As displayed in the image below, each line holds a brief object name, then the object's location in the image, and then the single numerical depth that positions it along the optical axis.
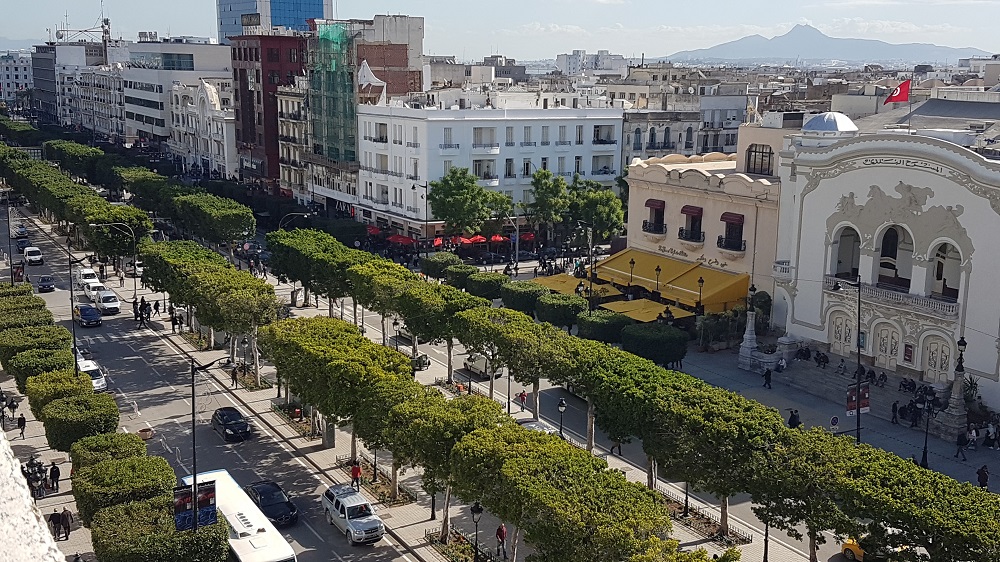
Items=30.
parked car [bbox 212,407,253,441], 46.53
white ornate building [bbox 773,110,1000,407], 51.50
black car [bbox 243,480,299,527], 37.45
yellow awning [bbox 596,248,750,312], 66.06
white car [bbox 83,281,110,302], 72.17
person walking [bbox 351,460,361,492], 40.62
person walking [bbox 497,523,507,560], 35.03
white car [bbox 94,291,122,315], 70.50
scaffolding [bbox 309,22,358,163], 99.94
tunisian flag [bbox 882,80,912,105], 63.22
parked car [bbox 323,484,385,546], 36.06
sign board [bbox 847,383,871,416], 44.28
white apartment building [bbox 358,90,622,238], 89.44
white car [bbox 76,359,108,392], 52.31
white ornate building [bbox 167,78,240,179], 132.00
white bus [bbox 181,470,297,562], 32.03
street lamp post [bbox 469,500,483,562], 36.87
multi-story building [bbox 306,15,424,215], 100.19
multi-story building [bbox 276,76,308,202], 110.69
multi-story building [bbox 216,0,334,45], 128.75
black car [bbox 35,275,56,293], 77.31
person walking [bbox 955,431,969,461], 45.69
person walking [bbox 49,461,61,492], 40.31
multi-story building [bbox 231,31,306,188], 117.81
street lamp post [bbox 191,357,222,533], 29.41
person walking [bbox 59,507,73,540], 36.40
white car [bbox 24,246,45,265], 86.38
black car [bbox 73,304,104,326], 67.25
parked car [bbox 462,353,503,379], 56.66
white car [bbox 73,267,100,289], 75.38
